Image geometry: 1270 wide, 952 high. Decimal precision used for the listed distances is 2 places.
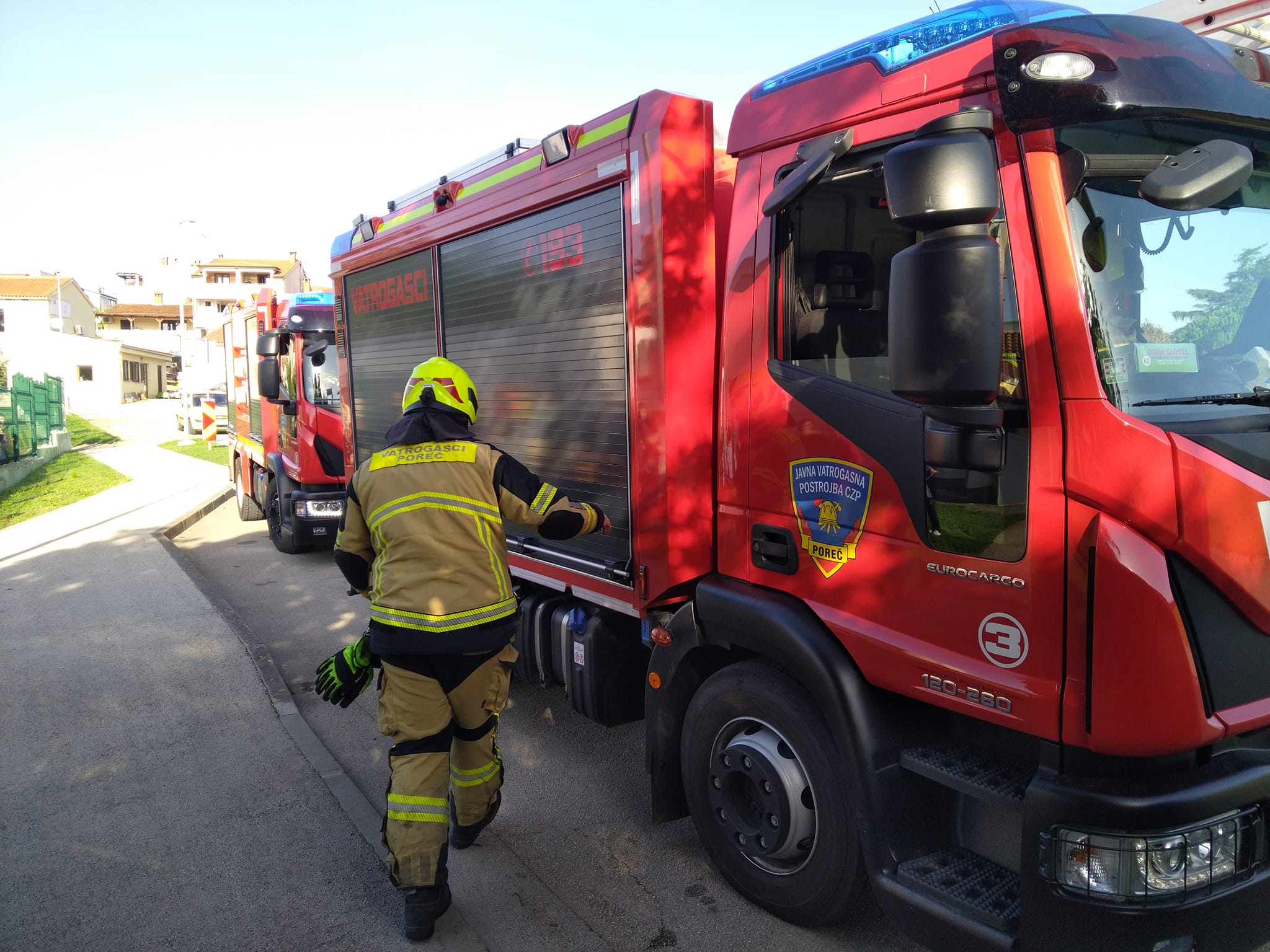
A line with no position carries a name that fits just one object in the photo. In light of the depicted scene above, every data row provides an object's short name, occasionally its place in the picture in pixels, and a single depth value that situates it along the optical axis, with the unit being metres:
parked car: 29.06
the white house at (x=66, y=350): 52.16
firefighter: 3.00
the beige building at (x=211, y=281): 70.69
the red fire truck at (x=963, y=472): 1.98
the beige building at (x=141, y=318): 73.38
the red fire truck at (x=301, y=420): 9.12
